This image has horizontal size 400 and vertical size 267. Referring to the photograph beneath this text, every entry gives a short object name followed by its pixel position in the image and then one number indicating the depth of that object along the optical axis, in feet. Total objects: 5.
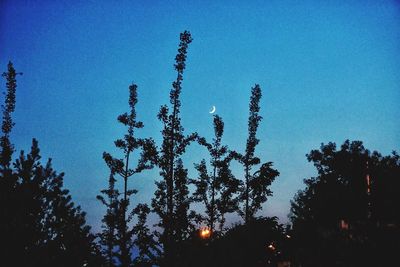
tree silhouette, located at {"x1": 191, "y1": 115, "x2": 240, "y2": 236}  100.17
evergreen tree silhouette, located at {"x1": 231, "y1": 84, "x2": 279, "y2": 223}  102.78
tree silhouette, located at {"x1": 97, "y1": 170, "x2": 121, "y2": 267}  109.50
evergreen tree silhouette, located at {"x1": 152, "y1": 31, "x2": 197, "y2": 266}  84.38
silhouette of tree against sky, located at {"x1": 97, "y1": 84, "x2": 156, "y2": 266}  87.08
